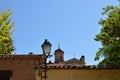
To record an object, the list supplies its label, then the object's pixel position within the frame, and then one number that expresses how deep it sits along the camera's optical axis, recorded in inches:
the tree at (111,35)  784.9
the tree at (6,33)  1116.0
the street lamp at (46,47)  554.4
